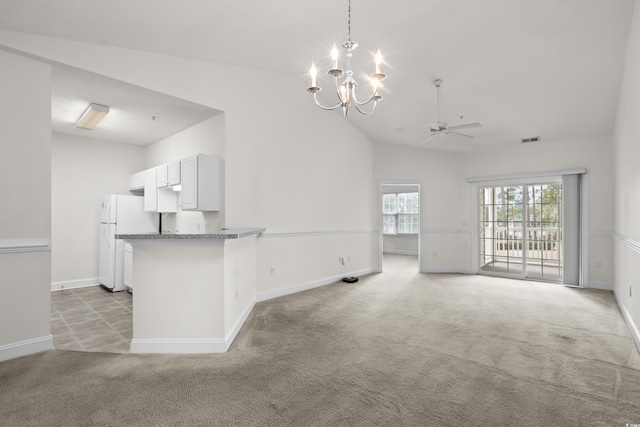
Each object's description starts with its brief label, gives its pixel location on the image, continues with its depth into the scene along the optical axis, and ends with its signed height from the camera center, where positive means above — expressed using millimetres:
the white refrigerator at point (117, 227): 5668 -252
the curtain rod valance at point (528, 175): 5866 +746
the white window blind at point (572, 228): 5914 -252
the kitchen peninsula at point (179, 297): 2965 -756
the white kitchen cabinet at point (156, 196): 5324 +263
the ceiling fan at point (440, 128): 4623 +1234
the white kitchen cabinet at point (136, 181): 5906 +573
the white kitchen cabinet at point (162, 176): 5056 +569
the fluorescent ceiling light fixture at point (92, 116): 4395 +1331
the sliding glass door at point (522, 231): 6328 -341
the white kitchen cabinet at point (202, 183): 4348 +395
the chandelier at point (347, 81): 2324 +987
